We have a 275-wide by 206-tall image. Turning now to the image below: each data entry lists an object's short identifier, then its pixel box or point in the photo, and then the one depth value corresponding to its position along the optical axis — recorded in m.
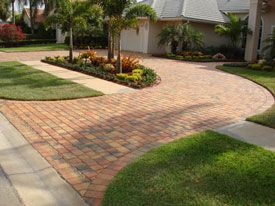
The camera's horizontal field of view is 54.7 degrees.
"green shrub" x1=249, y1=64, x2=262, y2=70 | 13.03
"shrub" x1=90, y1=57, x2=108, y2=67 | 11.91
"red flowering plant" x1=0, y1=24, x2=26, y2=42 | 21.86
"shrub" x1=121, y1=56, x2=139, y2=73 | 10.88
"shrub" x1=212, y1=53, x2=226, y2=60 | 16.89
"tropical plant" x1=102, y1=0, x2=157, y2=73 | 10.18
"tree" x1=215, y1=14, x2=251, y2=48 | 16.50
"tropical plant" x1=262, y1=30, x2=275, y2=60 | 14.10
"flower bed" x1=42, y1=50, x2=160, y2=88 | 9.03
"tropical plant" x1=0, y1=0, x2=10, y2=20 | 33.35
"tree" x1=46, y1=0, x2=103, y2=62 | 12.18
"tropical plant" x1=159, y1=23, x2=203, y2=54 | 16.90
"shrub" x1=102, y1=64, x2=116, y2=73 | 10.69
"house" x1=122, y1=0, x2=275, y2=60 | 17.23
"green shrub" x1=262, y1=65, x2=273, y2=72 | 12.74
